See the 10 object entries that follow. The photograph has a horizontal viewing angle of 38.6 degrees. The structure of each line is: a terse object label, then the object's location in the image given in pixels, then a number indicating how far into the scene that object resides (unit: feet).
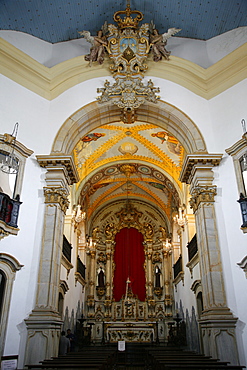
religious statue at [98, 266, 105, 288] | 59.52
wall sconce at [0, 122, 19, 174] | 25.64
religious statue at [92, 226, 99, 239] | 61.82
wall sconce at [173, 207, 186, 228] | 44.27
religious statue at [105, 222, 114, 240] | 62.90
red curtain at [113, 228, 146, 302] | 60.13
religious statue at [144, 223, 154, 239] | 63.05
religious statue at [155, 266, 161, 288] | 59.67
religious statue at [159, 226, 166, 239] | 61.30
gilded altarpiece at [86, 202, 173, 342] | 56.65
